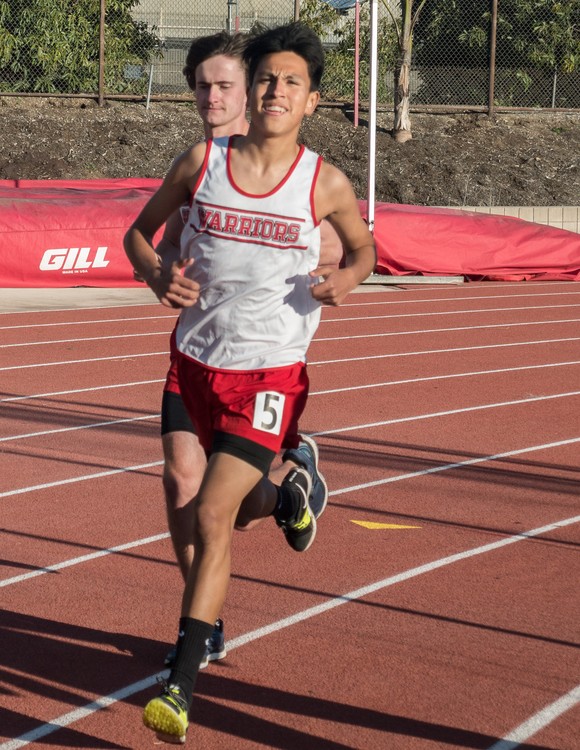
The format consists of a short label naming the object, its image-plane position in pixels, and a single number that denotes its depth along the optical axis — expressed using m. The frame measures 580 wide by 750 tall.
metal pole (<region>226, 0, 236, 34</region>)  23.21
